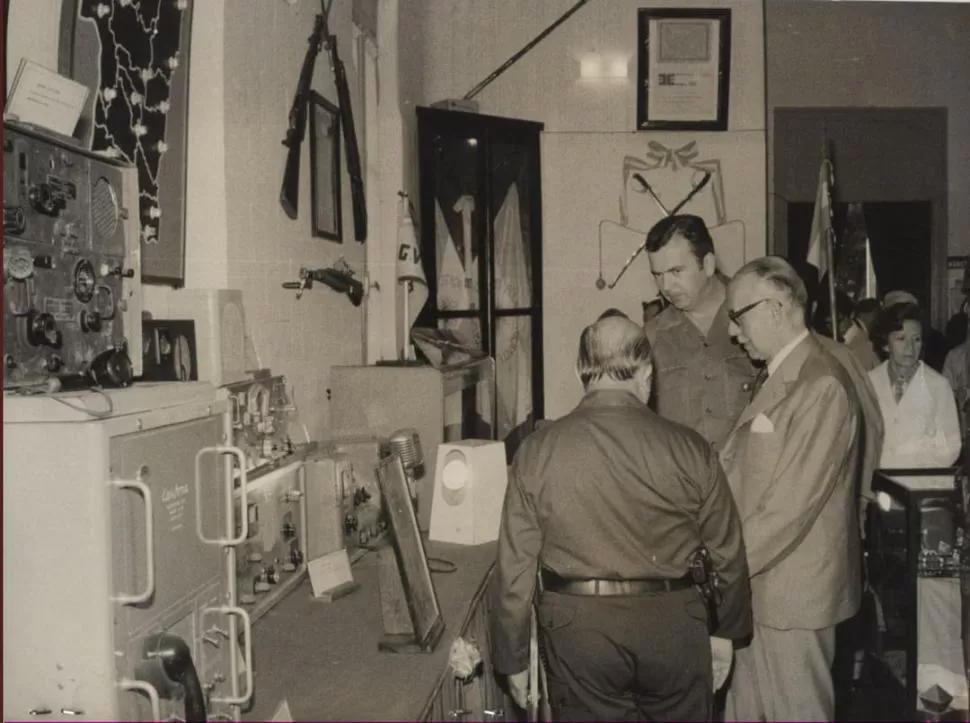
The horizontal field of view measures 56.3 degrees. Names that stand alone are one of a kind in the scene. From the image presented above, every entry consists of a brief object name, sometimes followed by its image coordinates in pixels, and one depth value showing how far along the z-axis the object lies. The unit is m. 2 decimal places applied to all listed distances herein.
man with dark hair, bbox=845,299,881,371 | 4.30
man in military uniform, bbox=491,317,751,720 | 1.92
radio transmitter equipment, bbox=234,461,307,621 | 1.99
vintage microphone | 2.83
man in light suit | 2.24
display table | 1.58
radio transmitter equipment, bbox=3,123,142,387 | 1.31
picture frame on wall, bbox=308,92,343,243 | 3.13
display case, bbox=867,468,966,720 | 3.37
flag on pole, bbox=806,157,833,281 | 4.75
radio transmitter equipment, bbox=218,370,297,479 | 2.04
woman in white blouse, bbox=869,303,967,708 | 3.37
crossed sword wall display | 4.96
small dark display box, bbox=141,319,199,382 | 1.86
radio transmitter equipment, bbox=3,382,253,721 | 1.18
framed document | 4.88
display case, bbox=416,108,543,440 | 4.35
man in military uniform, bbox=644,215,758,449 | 2.96
